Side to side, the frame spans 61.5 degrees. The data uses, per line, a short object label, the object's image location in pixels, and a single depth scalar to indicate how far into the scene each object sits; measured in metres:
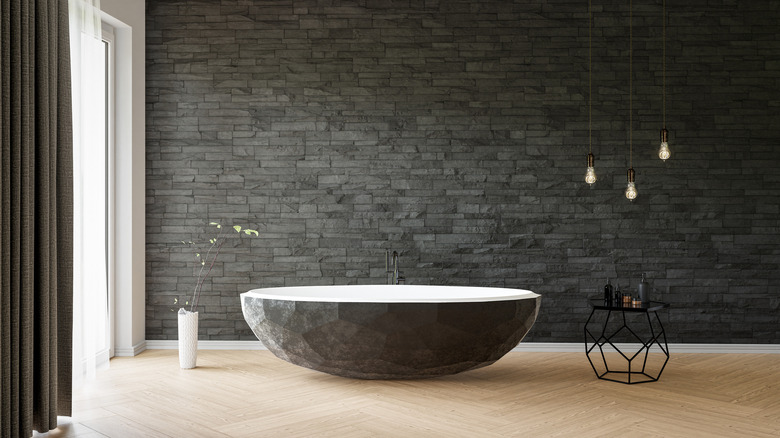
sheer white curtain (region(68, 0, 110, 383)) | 3.65
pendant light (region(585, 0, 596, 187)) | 5.46
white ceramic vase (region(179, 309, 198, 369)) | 4.77
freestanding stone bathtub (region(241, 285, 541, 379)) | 4.02
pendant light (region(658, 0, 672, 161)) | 4.63
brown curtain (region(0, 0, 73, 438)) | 2.96
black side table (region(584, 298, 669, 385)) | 4.32
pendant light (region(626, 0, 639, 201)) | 5.46
